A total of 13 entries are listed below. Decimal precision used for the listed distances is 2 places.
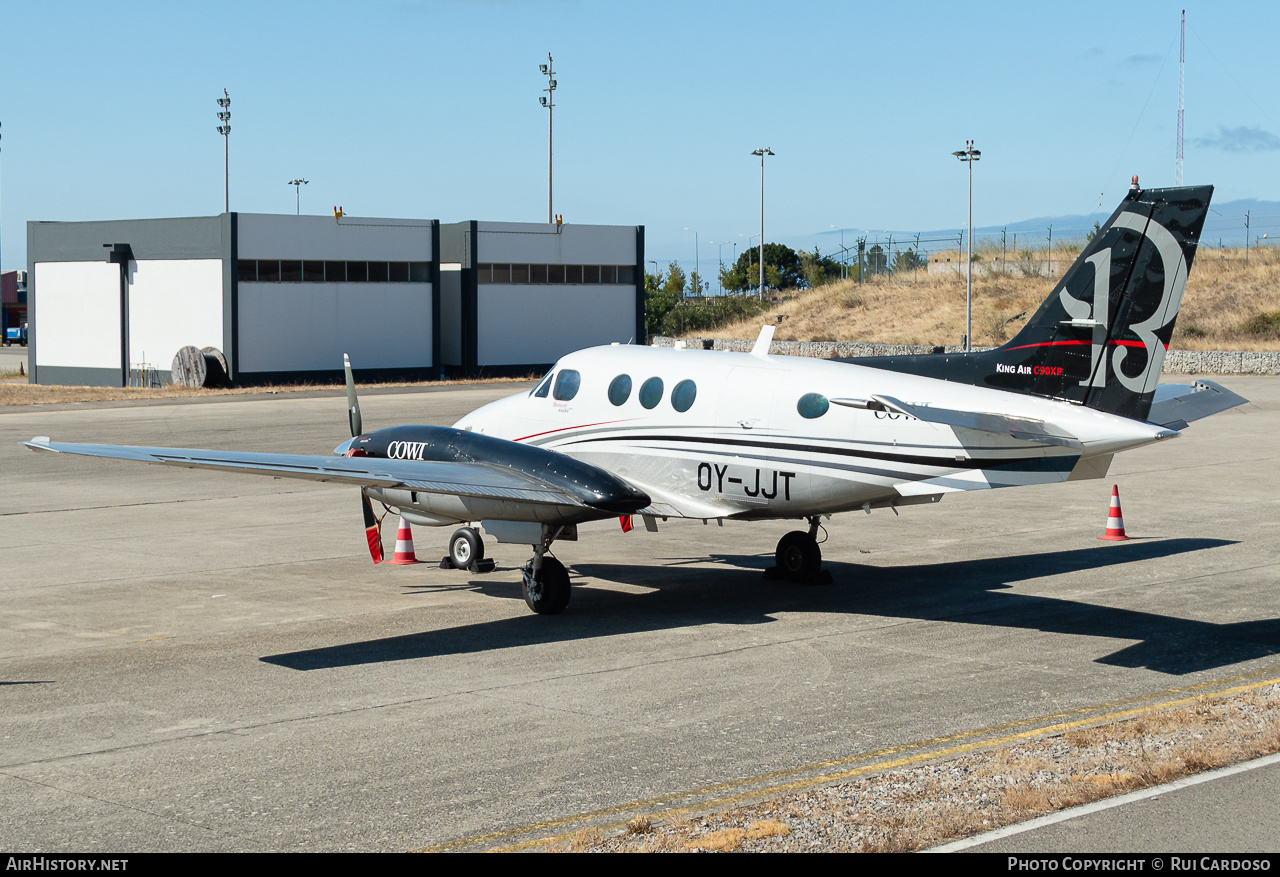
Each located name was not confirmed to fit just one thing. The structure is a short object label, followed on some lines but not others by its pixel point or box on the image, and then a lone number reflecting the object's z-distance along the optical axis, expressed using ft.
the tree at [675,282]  367.11
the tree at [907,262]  288.10
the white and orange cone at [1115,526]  62.49
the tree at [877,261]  288.92
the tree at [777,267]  352.90
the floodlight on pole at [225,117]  305.32
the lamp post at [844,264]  295.85
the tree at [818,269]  307.17
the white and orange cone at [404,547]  56.90
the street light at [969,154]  203.51
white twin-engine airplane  41.96
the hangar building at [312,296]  184.96
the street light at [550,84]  254.06
